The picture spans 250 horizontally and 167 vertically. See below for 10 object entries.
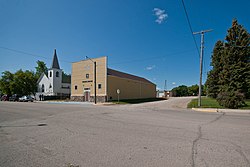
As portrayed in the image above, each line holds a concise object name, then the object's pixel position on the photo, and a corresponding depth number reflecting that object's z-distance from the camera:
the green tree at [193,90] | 106.36
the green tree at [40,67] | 66.25
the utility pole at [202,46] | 18.63
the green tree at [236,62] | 26.75
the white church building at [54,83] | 46.28
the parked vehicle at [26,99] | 38.41
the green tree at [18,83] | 48.50
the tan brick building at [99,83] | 30.23
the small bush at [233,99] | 16.27
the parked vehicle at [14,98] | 40.72
